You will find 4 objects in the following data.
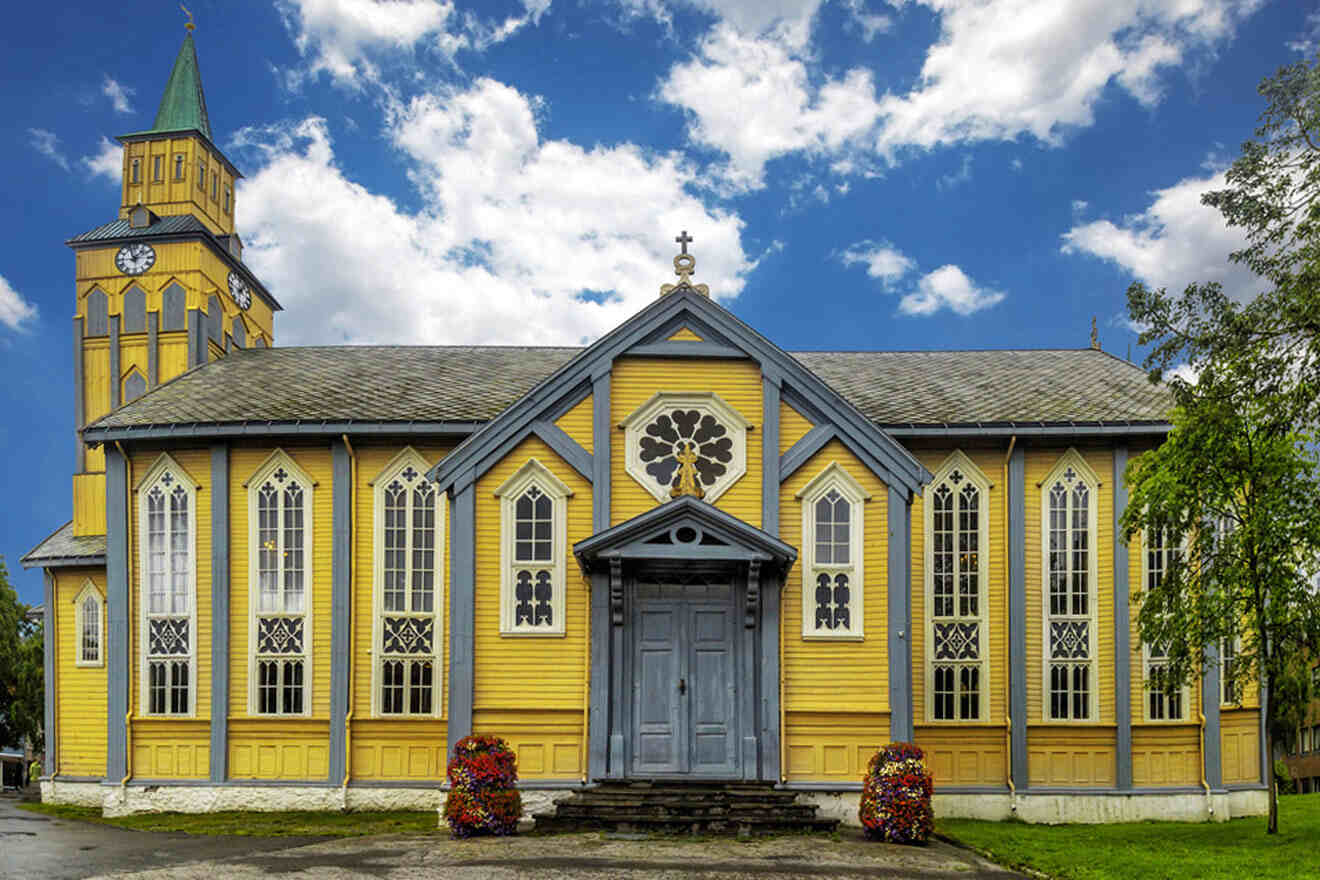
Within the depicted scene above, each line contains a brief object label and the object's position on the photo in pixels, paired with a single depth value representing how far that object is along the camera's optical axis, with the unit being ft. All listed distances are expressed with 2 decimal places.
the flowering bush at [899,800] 52.37
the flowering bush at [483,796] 52.65
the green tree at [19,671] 116.47
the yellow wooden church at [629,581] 58.80
